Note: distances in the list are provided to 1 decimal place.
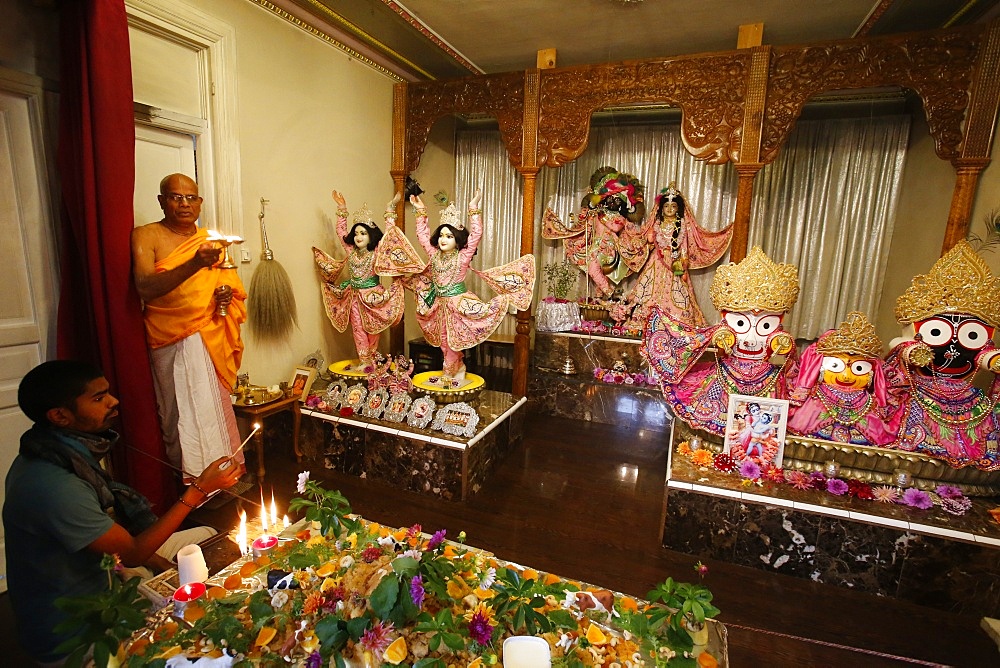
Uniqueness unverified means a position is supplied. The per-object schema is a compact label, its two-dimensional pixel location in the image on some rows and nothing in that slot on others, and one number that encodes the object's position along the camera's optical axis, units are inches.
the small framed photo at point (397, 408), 143.3
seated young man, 55.7
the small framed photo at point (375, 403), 146.0
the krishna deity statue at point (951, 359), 102.1
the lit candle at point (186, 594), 57.2
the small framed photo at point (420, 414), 140.8
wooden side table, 130.4
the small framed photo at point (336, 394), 150.8
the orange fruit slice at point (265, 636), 51.9
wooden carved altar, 136.1
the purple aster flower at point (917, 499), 101.2
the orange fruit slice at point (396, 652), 47.9
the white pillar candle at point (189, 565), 62.3
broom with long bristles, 147.4
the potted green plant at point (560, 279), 242.4
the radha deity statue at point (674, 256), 214.1
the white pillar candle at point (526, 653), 48.0
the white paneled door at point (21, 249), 92.4
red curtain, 92.0
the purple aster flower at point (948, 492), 104.3
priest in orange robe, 100.3
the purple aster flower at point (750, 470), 110.2
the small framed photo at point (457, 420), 136.3
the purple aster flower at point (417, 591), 50.2
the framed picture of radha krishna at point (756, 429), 114.7
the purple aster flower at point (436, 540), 60.9
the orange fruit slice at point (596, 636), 54.5
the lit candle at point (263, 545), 69.6
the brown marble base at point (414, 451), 131.3
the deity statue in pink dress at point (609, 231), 224.2
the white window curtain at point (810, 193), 209.2
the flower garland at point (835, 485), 101.8
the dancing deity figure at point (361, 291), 156.9
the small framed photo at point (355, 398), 148.5
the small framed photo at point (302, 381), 148.6
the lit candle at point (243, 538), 70.6
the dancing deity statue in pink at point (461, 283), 147.5
